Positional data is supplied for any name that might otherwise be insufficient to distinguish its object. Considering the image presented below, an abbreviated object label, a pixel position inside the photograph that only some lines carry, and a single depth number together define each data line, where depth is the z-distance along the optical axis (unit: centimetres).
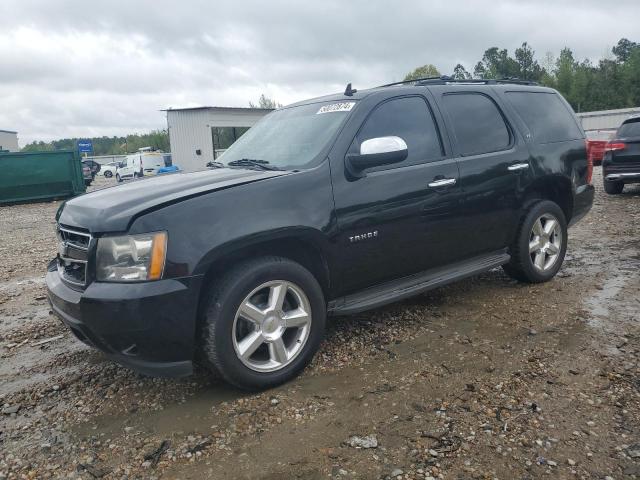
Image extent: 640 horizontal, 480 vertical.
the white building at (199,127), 2862
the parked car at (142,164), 3388
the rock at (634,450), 238
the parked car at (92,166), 2143
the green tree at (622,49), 8150
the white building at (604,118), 3263
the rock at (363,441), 256
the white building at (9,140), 6162
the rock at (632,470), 227
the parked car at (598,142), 1891
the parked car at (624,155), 1029
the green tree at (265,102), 7405
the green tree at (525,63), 7350
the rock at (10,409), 308
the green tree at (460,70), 9134
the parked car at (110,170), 4431
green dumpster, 1608
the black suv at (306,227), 278
